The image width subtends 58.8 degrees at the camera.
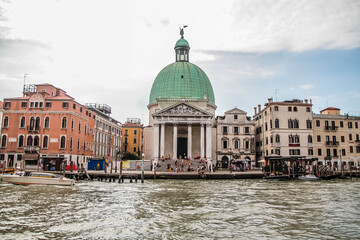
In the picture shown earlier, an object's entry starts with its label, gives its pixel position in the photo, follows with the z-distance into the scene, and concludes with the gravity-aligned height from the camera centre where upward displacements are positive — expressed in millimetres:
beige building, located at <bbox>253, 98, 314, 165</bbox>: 49562 +5370
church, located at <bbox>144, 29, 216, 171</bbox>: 50188 +7889
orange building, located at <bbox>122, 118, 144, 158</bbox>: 81625 +6021
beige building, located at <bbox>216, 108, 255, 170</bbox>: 53562 +3671
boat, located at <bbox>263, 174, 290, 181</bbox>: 37034 -1580
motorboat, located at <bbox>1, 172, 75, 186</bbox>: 27922 -1568
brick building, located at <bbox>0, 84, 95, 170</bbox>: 42344 +4118
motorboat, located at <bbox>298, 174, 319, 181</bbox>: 37500 -1675
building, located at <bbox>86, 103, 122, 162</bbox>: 54469 +5483
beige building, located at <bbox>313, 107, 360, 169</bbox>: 50844 +3922
